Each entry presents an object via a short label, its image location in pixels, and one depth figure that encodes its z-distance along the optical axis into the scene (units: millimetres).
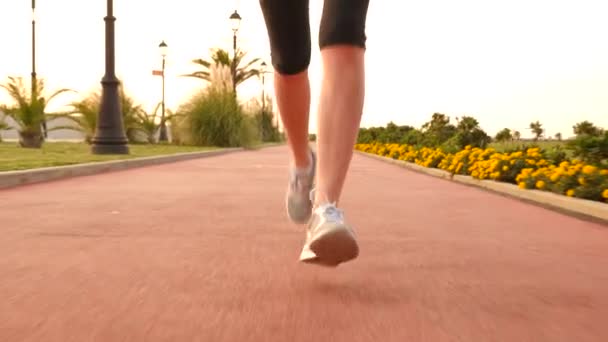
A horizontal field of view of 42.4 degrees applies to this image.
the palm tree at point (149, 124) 32688
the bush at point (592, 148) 8000
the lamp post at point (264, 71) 51150
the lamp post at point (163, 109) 35250
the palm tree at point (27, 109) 22203
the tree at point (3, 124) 22484
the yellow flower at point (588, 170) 6863
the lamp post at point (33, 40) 32688
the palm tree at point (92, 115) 26780
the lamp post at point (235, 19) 32375
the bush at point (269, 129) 54562
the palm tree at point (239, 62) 49906
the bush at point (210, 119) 27547
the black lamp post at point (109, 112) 16141
